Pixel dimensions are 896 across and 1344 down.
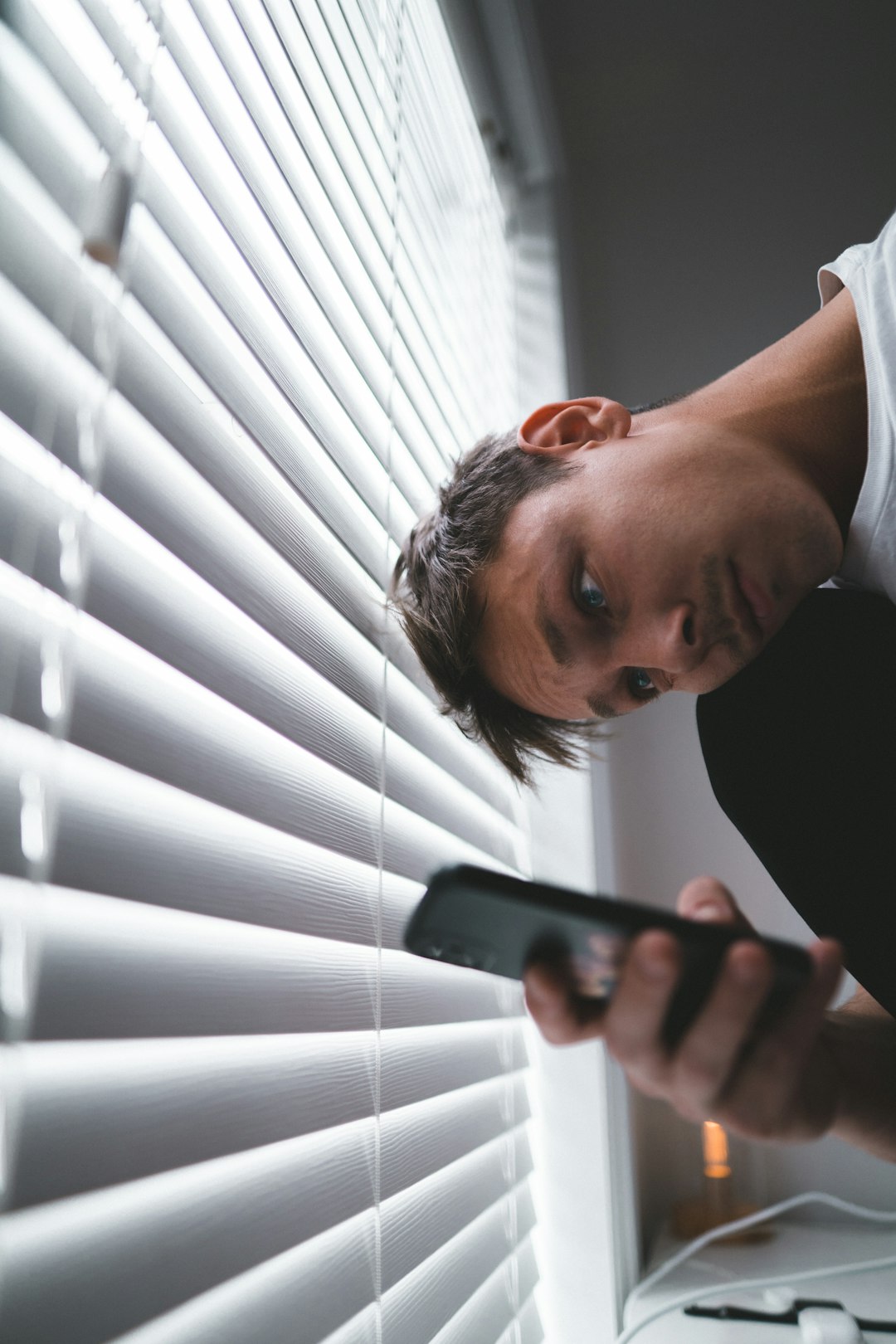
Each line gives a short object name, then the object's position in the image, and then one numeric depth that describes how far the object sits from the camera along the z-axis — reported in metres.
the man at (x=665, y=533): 0.90
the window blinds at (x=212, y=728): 0.38
